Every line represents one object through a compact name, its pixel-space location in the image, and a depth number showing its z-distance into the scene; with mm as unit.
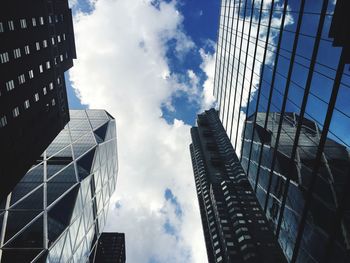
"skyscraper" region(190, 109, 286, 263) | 84500
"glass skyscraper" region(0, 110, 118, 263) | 53125
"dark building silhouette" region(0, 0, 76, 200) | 34656
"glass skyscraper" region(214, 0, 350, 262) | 16641
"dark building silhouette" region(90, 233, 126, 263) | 170512
